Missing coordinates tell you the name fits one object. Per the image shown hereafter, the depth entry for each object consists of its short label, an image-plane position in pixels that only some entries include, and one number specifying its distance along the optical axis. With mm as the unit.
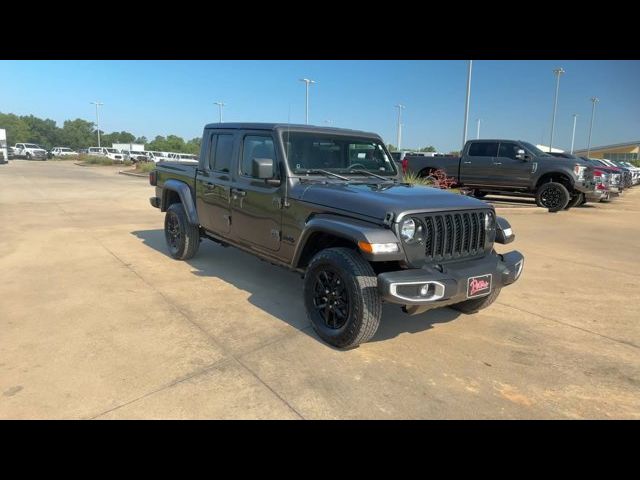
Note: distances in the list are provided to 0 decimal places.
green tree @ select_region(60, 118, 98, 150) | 119375
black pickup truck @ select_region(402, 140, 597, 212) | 12375
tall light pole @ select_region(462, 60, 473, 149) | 18453
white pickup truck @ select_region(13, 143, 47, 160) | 50250
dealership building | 76025
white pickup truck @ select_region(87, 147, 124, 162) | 47656
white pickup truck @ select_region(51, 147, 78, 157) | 61797
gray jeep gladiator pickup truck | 3371
